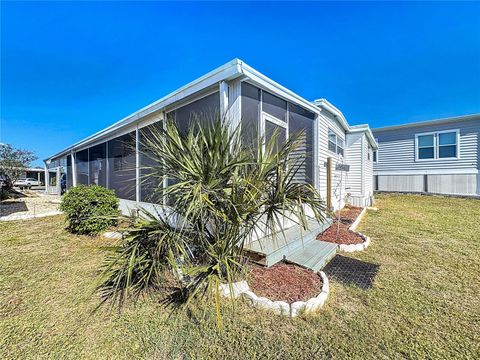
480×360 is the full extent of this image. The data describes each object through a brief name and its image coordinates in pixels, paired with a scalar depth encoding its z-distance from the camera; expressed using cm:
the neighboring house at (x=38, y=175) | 3466
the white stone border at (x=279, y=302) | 266
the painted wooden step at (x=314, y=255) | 383
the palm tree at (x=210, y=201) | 263
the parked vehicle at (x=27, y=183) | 2588
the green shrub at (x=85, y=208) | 602
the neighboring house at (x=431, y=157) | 1277
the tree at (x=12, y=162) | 1580
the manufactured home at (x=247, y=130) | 429
